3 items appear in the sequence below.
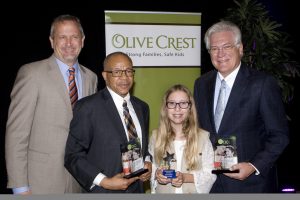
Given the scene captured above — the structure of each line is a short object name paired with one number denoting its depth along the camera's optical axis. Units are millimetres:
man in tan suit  3107
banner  5746
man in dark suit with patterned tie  2871
